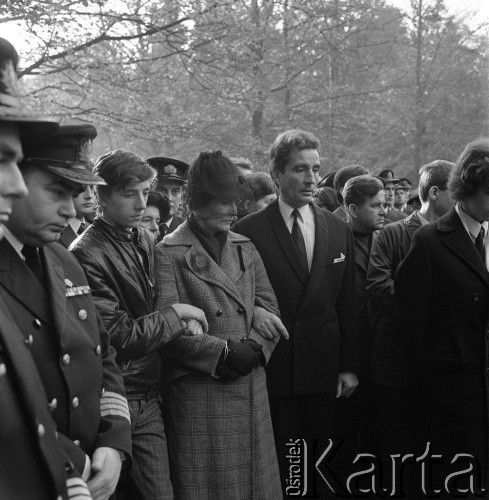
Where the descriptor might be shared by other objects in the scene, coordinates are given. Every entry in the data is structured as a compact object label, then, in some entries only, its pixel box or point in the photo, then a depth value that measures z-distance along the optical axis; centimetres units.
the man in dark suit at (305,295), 454
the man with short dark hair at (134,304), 346
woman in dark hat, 372
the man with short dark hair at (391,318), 494
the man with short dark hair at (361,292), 526
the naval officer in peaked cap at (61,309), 240
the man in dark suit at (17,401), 202
